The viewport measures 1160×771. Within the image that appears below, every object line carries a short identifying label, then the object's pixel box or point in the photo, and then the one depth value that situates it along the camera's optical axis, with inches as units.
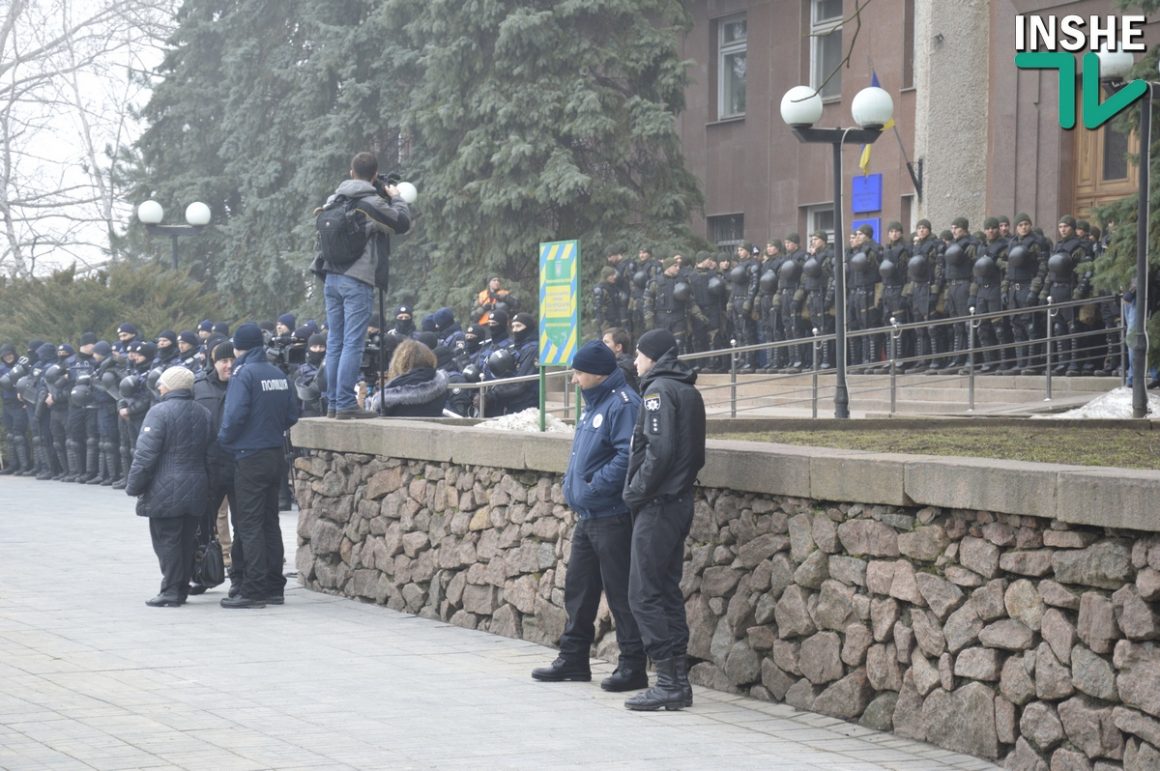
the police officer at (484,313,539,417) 700.7
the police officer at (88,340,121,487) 954.7
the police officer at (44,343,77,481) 1011.9
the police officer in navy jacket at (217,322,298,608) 501.0
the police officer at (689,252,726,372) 945.5
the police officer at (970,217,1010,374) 776.3
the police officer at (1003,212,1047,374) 762.8
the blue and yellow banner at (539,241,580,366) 443.2
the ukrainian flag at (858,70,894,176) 1120.6
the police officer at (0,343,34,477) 1089.4
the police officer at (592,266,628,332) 1026.7
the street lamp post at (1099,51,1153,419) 563.8
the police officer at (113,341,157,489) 900.6
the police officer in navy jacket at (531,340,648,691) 368.8
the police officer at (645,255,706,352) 955.3
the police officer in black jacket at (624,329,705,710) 346.9
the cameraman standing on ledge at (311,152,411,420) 500.7
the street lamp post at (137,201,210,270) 1155.3
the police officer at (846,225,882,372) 838.5
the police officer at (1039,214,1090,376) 749.3
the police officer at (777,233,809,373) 878.4
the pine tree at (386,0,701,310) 1184.8
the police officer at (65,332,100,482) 983.6
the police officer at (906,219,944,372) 805.9
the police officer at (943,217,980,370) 789.9
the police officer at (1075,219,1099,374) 753.0
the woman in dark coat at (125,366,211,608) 495.5
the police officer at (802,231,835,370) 866.8
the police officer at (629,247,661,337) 990.4
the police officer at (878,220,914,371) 821.2
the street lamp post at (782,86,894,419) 606.5
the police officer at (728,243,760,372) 914.1
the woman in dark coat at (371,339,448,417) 561.9
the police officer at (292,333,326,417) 705.6
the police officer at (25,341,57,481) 1037.8
